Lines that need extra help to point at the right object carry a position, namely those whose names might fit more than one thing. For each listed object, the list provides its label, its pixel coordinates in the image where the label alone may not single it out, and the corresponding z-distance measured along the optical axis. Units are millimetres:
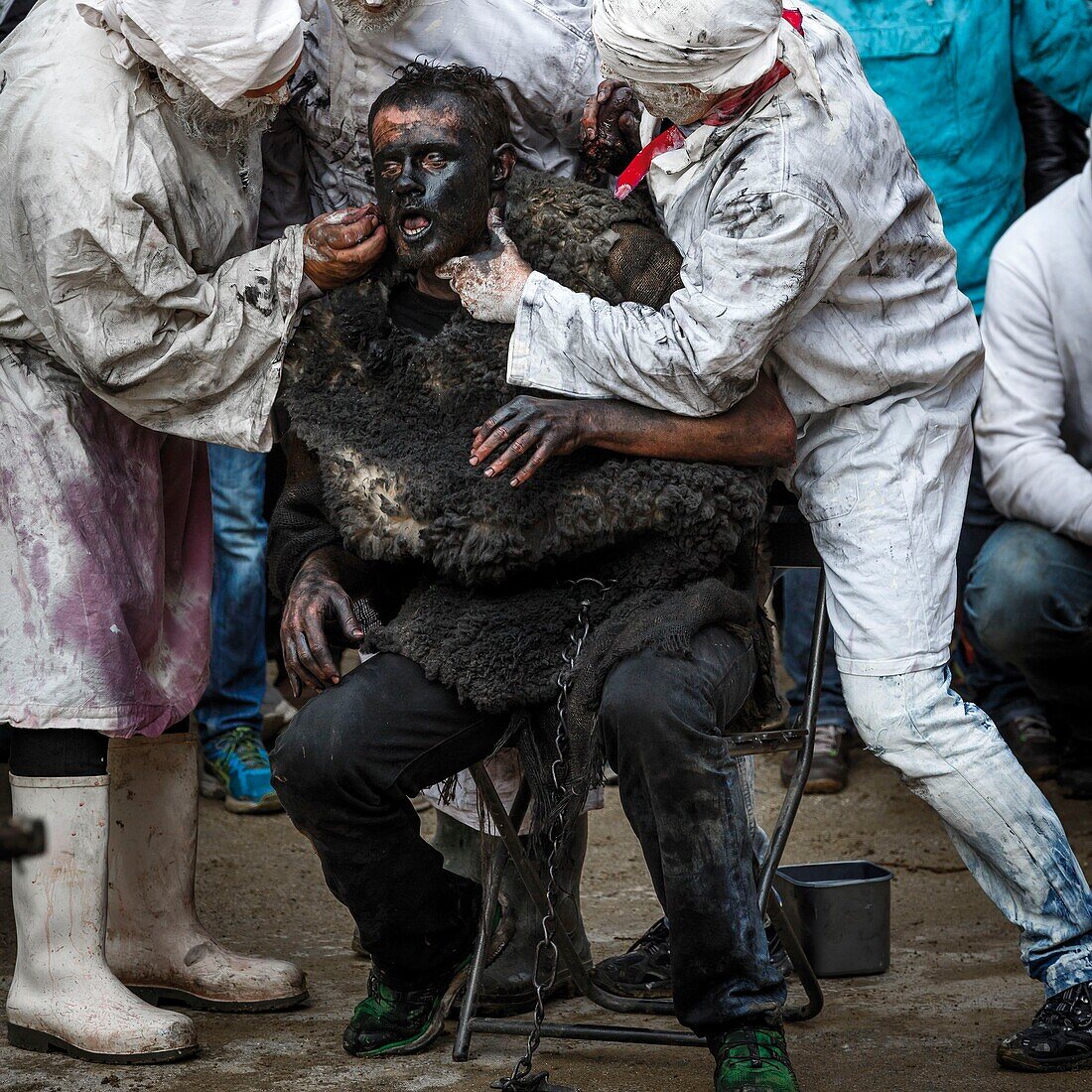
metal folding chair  5867
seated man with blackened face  5383
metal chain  5555
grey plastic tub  7047
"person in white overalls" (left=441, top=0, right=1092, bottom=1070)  5434
